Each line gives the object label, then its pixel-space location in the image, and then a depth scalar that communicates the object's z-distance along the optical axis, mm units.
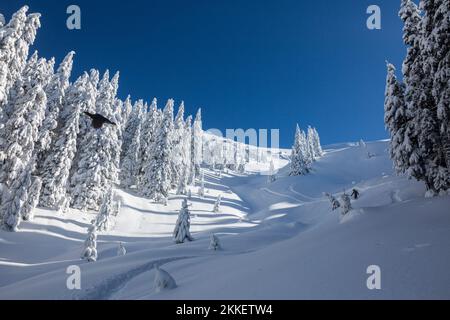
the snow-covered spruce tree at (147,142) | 51188
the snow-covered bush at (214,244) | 23266
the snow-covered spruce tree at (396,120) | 20641
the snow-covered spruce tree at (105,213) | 32028
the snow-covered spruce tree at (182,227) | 28564
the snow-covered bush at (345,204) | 20916
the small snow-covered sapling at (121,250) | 24016
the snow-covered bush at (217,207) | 52062
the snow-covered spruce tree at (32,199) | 29484
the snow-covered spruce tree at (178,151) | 60350
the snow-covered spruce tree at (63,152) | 34000
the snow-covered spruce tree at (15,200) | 27159
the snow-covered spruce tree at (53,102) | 34125
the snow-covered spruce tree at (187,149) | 66062
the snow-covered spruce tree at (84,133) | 39062
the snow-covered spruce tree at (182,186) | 58594
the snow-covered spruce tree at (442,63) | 14922
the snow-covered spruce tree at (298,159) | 84125
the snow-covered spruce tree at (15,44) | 24938
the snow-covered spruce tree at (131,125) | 57188
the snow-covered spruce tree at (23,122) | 28438
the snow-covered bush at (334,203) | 36959
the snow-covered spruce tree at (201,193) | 62072
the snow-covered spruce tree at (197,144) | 80206
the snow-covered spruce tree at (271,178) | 86188
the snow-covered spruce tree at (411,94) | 19750
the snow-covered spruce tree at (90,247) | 23750
